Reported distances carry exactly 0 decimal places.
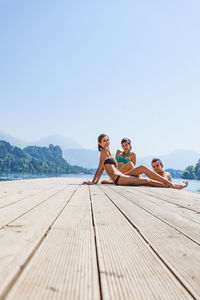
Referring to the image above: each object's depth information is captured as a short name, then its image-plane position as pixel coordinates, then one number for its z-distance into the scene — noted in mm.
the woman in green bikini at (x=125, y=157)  5828
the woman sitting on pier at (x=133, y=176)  4980
